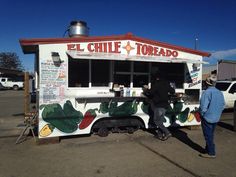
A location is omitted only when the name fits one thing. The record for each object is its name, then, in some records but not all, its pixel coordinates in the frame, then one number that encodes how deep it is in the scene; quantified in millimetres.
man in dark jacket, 4993
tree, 49166
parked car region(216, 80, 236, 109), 9041
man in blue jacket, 3958
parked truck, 27165
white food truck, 4809
